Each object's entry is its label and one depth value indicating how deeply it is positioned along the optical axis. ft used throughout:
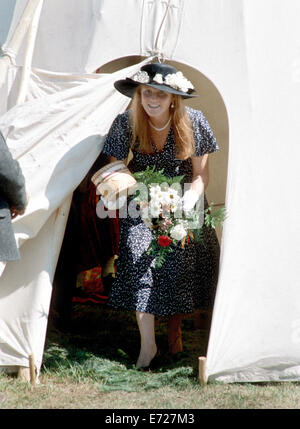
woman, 28.91
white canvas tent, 27.02
